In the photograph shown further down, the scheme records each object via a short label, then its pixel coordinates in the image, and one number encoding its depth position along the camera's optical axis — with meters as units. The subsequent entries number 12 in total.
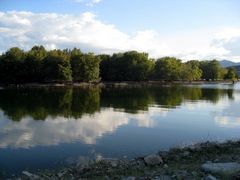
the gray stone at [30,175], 11.66
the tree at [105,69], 113.77
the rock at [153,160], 12.76
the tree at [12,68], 86.84
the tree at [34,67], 90.06
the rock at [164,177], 10.07
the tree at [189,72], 135.36
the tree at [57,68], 87.94
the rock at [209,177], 9.76
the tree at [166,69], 122.50
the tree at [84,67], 94.47
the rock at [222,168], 10.38
